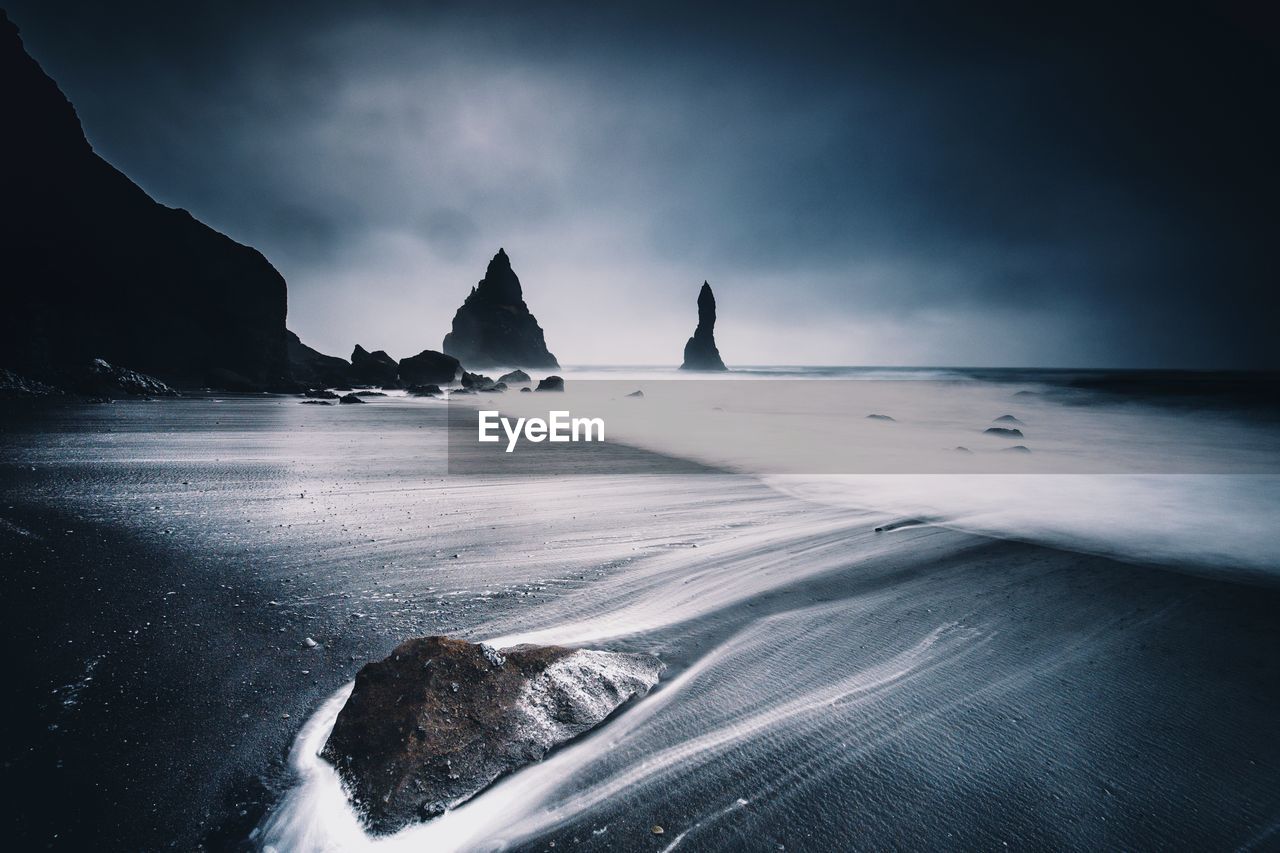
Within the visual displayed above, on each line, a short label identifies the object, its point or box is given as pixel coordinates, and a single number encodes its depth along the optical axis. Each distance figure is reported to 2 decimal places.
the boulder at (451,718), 1.51
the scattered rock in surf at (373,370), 38.00
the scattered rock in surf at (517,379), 44.71
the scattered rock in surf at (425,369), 37.88
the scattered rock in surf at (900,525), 4.64
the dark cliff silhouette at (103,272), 27.27
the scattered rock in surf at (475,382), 35.15
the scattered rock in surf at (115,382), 19.45
